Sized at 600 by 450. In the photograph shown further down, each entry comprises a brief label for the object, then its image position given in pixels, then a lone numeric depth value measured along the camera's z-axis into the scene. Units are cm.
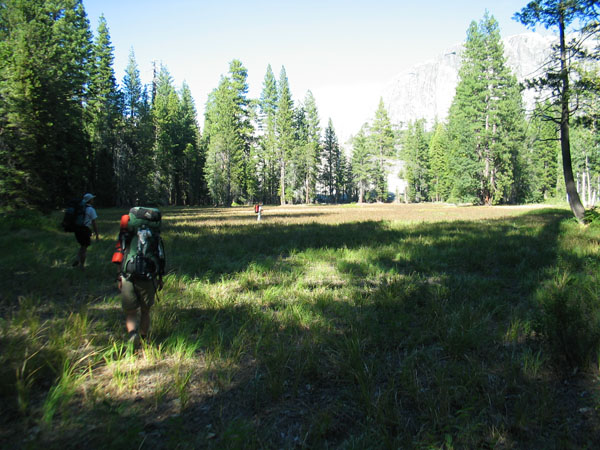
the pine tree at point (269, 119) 5234
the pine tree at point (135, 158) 3506
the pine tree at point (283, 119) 5141
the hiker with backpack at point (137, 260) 338
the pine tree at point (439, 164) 6378
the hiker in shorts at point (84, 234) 751
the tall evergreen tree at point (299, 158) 5862
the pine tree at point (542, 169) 4762
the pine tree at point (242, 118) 4647
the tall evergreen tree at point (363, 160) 6106
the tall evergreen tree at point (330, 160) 7175
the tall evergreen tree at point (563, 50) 1227
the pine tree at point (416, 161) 7094
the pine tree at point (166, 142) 4556
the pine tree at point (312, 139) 6231
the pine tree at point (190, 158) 5328
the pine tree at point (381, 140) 5888
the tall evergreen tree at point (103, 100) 3647
